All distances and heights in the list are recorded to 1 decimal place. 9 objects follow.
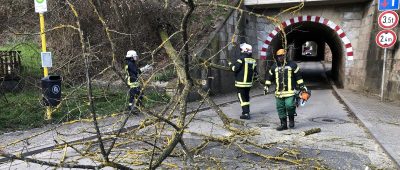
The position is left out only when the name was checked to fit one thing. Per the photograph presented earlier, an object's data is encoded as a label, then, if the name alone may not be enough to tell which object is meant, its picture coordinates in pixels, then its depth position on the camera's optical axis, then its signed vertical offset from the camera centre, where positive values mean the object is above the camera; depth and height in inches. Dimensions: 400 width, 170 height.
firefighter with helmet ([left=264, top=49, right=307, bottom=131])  284.5 -23.6
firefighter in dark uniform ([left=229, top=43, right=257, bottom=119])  328.8 -19.6
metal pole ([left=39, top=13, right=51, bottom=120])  290.8 +8.5
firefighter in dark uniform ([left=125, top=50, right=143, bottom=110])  327.9 -9.5
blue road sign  412.4 +55.4
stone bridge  507.8 +34.2
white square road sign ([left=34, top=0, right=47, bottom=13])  293.1 +38.4
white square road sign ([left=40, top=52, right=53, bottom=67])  304.1 -2.7
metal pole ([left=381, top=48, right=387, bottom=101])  427.7 -22.3
